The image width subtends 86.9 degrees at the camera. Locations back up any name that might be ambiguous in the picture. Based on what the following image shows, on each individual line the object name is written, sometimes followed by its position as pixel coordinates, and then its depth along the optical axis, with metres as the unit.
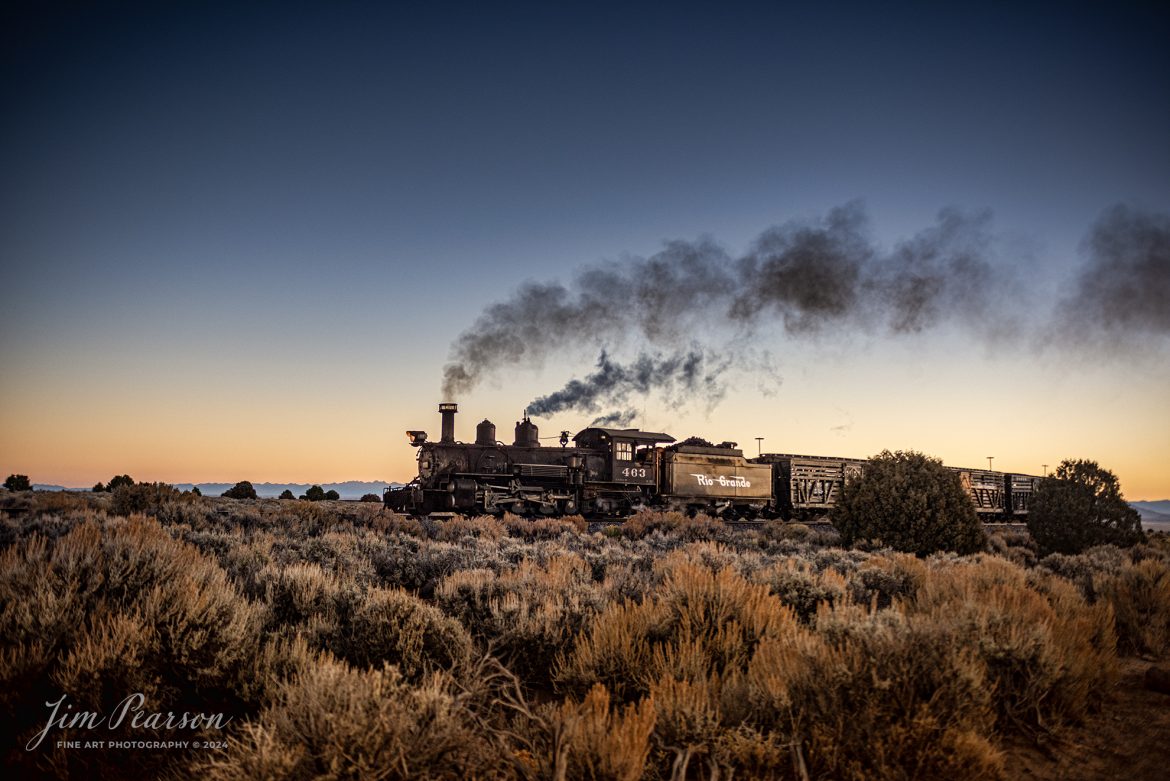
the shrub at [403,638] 6.09
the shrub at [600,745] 3.84
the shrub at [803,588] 8.52
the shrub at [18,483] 35.53
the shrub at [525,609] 6.81
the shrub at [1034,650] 5.74
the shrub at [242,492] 37.14
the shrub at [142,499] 17.77
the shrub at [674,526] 19.32
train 24.86
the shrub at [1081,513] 17.98
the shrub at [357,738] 3.66
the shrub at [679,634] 5.89
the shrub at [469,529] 16.72
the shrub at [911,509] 16.50
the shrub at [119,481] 37.84
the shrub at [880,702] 4.38
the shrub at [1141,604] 8.68
